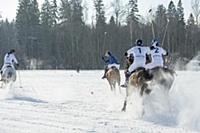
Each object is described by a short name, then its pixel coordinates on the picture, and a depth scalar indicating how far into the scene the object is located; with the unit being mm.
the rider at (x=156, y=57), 17234
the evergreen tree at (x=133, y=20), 99419
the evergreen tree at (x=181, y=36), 93819
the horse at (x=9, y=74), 26219
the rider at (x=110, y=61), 26219
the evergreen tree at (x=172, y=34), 93369
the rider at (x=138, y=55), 16656
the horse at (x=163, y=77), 16172
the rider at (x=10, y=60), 25908
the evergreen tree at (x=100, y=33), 96869
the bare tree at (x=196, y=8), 105650
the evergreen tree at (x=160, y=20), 93212
